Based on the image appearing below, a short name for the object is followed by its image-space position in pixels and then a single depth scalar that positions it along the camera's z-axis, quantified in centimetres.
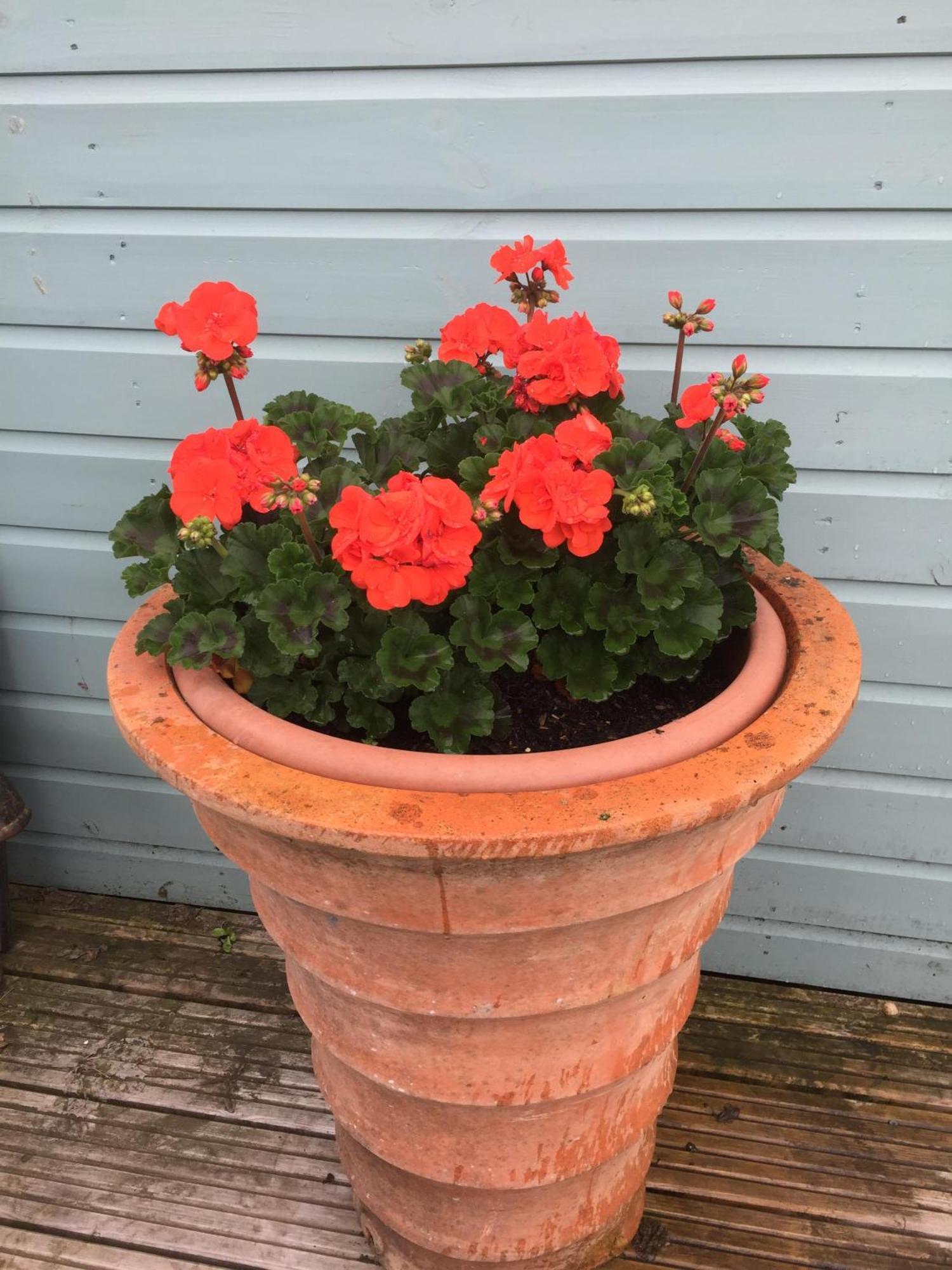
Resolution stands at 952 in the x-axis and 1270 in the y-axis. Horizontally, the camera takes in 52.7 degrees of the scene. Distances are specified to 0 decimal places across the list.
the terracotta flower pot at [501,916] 93
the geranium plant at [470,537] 100
